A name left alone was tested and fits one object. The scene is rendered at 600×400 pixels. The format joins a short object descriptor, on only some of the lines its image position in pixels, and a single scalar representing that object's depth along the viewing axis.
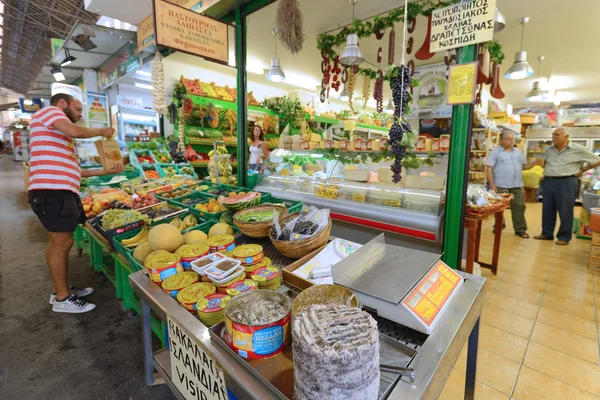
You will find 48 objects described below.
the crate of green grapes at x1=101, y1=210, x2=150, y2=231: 2.50
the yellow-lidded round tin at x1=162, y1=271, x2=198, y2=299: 1.27
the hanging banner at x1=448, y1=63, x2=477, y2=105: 2.24
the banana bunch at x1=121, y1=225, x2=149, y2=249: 2.20
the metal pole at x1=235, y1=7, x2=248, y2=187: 3.83
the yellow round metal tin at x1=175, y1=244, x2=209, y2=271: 1.50
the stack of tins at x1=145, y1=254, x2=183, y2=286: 1.36
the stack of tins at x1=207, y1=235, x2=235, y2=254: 1.64
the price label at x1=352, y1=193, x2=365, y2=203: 2.94
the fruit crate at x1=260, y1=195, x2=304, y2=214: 2.50
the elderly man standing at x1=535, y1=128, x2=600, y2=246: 4.80
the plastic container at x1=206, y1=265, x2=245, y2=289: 1.27
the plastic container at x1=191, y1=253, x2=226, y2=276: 1.37
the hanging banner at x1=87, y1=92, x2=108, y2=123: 10.09
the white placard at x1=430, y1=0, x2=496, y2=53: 2.08
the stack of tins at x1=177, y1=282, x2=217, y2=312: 1.17
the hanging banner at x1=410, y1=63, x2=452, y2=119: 6.08
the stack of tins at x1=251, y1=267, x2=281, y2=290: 1.29
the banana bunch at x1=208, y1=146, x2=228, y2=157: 4.98
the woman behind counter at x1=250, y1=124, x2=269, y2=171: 5.26
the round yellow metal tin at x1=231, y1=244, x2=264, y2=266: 1.44
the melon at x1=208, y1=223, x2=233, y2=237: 2.06
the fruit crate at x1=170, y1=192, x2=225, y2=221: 2.43
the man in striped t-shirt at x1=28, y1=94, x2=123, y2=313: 2.49
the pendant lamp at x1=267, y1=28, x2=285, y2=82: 5.18
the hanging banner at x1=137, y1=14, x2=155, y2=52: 4.61
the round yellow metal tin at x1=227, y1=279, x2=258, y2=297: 1.21
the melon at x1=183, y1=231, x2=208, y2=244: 1.94
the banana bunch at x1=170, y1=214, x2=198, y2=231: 2.43
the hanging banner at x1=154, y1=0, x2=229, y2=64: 2.75
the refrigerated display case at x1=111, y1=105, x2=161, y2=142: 10.34
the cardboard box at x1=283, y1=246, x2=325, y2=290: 1.25
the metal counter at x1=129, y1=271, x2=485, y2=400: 0.78
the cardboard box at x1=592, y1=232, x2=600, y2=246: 3.96
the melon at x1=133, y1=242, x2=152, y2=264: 1.89
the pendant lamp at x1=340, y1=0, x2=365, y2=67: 3.23
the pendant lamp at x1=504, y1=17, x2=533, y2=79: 4.83
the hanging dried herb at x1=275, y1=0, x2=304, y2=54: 2.96
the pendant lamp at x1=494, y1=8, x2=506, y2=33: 2.70
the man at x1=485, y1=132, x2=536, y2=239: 5.19
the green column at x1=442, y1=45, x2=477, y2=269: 2.33
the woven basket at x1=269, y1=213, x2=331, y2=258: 1.56
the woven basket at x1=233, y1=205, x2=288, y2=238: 1.83
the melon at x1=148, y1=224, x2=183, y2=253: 1.84
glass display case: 2.58
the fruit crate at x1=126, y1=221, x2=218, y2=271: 1.84
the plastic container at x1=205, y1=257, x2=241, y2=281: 1.28
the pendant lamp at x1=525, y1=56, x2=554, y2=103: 7.21
